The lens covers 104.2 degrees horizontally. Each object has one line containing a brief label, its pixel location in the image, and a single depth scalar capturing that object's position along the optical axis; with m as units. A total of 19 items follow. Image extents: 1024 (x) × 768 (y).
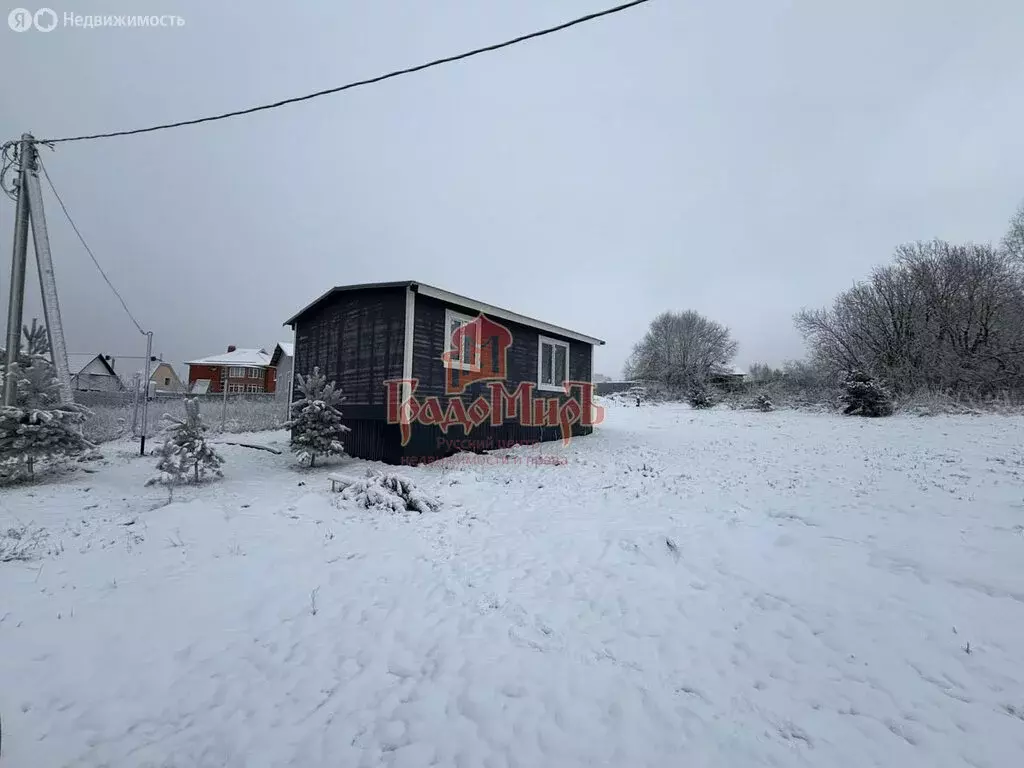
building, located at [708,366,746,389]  33.88
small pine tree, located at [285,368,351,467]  9.52
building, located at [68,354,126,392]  40.50
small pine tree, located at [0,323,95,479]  7.57
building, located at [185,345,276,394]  43.44
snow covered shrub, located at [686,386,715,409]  26.61
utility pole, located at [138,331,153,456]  13.17
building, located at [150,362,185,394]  58.52
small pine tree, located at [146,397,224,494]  7.72
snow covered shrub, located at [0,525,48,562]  4.39
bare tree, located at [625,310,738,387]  37.66
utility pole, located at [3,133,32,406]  8.55
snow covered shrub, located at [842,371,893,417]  17.69
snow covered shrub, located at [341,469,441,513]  6.45
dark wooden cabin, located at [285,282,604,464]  9.84
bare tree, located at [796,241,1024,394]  17.97
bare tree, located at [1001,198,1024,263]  18.64
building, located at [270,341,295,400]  34.76
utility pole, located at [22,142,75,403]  9.02
